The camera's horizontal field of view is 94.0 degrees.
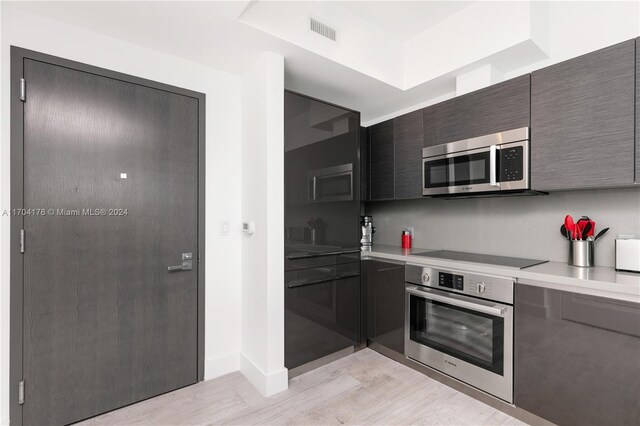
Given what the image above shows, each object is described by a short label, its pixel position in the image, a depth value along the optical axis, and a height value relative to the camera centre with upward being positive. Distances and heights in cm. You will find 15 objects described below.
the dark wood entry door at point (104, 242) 175 -21
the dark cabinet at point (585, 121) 158 +53
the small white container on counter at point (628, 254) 171 -24
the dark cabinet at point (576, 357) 144 -77
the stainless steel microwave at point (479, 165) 196 +35
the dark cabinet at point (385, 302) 252 -80
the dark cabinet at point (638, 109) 153 +53
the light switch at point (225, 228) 243 -14
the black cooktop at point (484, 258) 203 -36
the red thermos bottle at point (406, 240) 308 -29
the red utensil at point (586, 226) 191 -8
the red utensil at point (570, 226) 195 -8
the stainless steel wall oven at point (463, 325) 188 -80
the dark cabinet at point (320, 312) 231 -83
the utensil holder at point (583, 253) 189 -25
